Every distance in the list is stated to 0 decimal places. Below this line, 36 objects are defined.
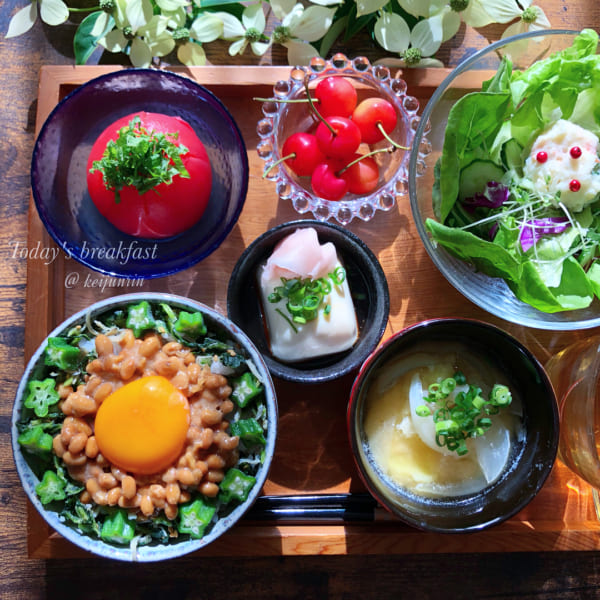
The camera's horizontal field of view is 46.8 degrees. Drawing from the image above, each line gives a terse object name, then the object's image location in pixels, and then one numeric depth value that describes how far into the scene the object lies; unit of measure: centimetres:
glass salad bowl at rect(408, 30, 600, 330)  37
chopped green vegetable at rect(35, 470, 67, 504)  34
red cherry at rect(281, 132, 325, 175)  39
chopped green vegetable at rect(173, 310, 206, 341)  35
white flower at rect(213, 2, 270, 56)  41
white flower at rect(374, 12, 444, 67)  41
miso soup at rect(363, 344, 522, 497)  37
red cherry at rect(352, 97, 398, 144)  39
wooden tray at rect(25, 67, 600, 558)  38
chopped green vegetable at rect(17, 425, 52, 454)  34
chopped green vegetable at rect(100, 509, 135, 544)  34
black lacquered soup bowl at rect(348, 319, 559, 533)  35
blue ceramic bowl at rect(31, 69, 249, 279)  39
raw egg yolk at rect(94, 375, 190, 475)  34
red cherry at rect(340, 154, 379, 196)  40
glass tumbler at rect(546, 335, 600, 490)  37
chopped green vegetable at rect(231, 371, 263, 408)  35
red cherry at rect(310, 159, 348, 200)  39
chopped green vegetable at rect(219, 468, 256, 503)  34
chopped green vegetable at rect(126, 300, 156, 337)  36
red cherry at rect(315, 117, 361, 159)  38
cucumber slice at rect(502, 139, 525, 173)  38
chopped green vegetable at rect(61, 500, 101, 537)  34
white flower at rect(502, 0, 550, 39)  42
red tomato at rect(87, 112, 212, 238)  38
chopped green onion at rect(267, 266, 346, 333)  38
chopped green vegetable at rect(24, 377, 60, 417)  34
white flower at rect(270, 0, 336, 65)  41
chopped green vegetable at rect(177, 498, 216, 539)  34
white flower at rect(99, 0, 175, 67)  41
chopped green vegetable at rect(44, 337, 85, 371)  35
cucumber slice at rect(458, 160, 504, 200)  38
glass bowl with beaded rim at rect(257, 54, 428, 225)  40
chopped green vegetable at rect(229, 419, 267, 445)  35
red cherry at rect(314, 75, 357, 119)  39
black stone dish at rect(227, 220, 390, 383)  38
